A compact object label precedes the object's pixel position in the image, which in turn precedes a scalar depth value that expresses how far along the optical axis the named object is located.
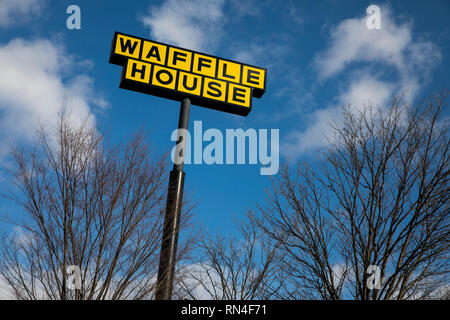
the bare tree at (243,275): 13.02
